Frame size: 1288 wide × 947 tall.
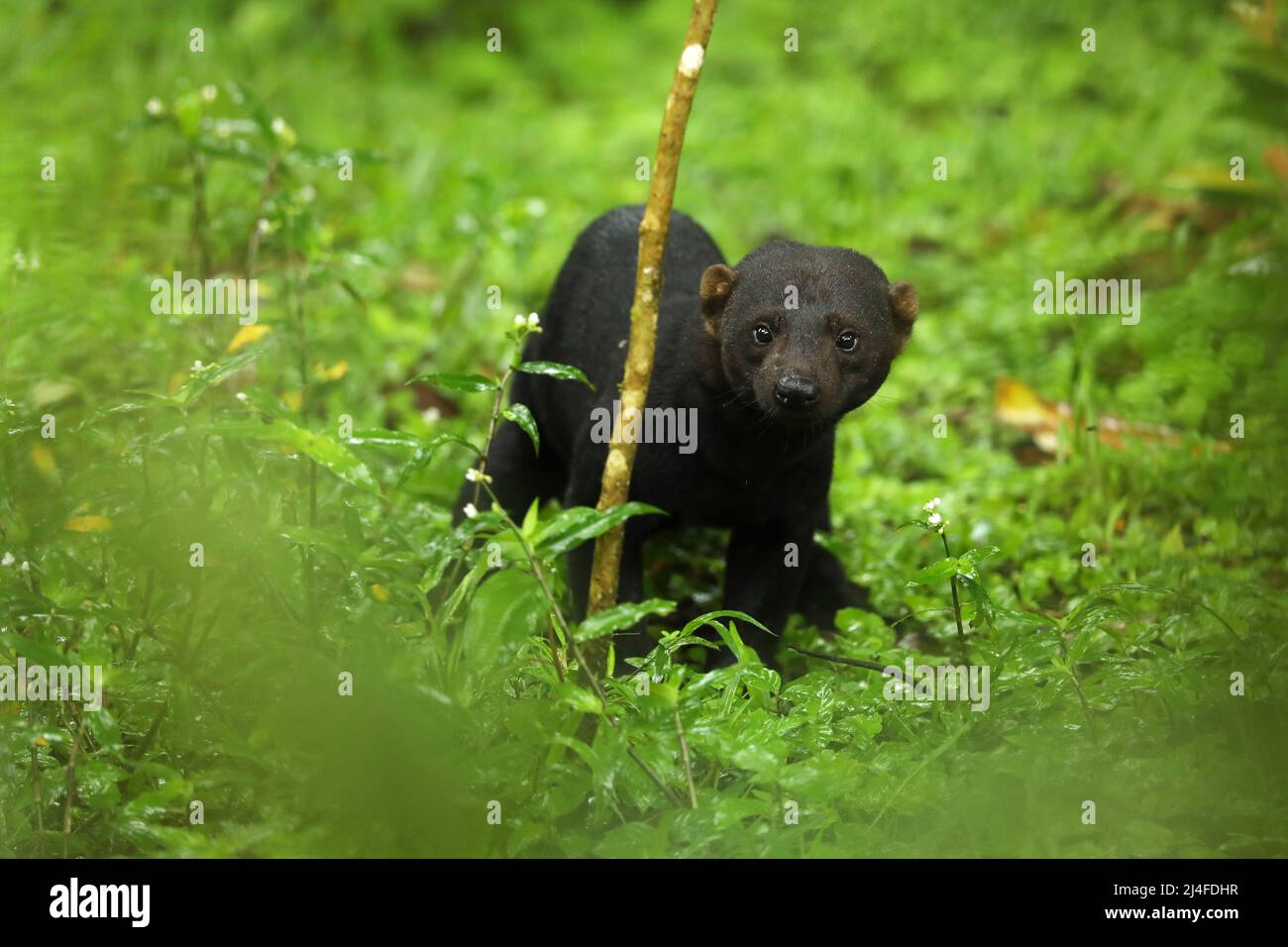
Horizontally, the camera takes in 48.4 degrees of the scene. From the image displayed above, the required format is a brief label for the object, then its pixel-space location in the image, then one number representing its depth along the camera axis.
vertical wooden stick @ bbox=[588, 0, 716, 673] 3.61
